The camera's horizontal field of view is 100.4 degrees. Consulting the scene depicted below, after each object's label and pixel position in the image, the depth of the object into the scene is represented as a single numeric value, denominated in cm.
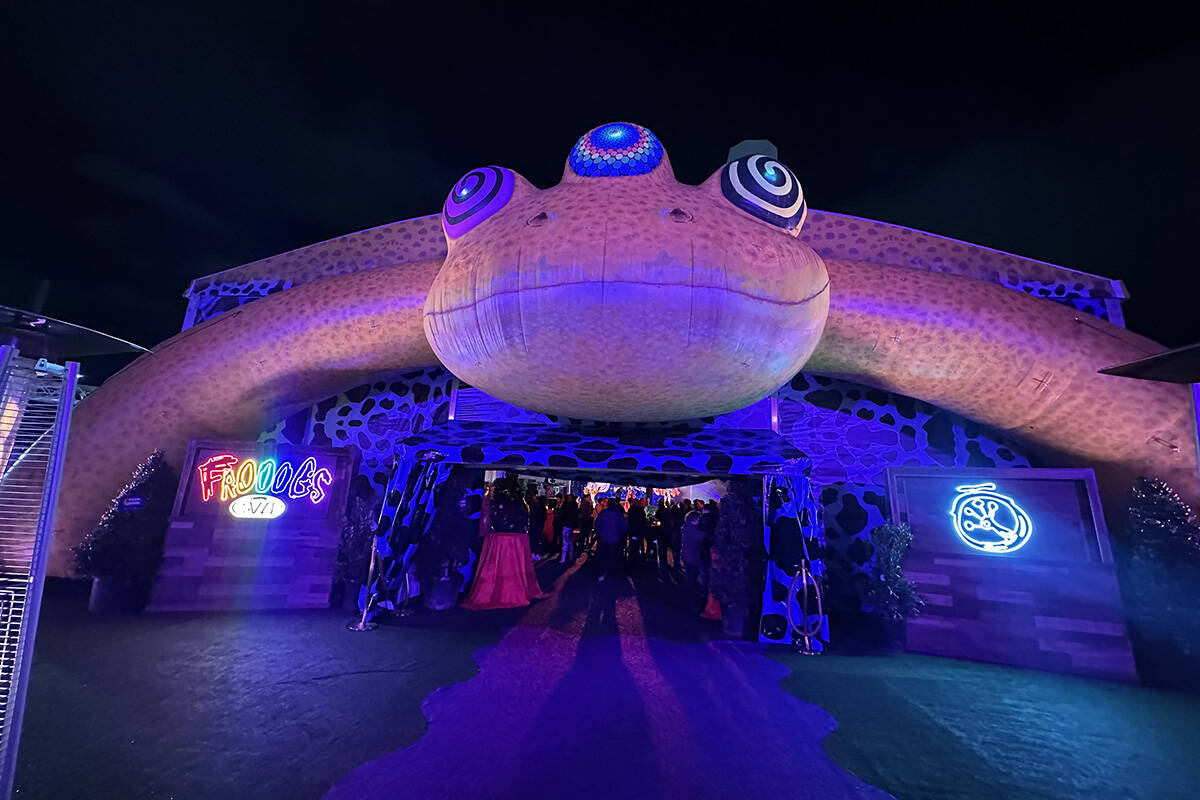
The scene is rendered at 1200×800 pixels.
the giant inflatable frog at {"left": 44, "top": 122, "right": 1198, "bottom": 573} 326
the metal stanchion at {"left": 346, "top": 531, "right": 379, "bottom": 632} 520
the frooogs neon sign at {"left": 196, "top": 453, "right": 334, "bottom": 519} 605
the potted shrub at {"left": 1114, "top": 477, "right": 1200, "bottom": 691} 436
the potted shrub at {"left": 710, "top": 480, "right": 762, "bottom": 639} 543
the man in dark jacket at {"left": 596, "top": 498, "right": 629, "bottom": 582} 848
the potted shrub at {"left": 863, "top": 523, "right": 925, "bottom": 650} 526
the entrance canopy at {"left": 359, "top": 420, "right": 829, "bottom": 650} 491
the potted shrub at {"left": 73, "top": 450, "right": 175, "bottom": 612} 542
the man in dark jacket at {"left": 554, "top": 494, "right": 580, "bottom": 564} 1159
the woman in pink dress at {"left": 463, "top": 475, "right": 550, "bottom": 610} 657
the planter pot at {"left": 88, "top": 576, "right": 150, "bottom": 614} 541
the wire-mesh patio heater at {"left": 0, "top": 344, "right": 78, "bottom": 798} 174
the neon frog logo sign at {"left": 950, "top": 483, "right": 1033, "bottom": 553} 507
